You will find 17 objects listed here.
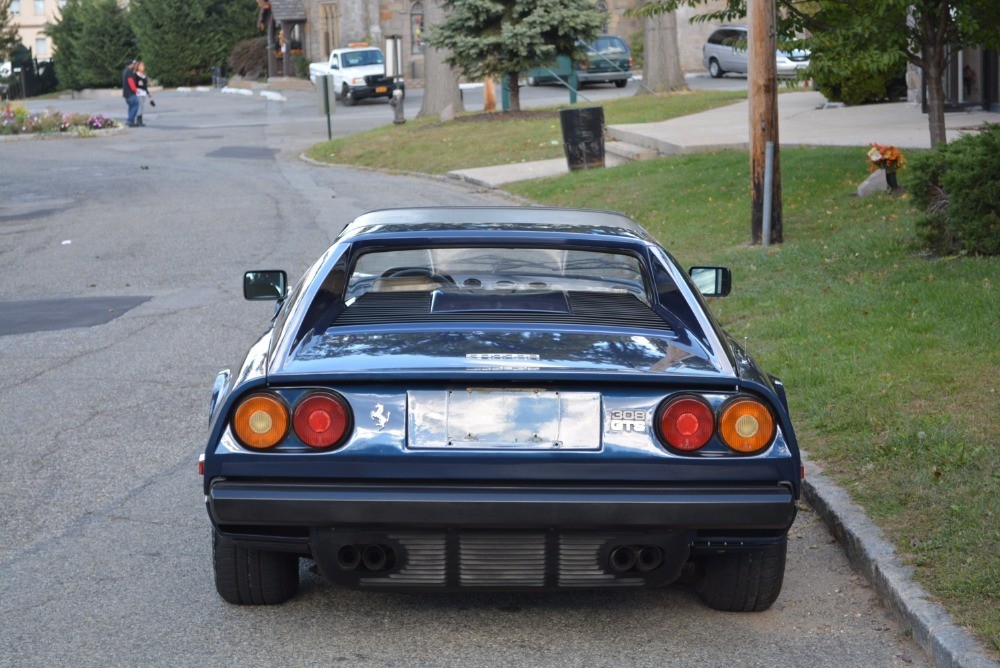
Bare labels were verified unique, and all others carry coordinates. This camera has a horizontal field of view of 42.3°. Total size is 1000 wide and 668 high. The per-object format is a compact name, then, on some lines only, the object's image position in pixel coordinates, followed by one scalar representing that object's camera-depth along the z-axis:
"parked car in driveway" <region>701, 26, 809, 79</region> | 45.41
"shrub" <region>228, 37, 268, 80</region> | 70.31
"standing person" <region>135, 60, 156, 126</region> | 40.45
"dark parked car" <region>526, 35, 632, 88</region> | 43.50
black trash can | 21.17
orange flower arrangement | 13.69
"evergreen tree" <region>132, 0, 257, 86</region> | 69.56
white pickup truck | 47.03
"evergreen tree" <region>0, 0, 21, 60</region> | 47.31
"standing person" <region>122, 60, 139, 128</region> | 39.79
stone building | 60.97
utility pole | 12.31
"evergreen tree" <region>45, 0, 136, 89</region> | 71.19
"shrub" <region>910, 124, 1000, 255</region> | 10.01
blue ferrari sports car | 3.96
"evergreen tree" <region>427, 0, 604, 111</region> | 28.04
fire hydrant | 32.06
